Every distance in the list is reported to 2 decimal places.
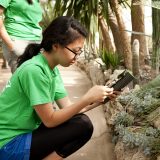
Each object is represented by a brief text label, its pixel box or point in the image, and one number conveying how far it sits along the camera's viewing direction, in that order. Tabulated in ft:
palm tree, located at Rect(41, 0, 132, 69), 14.97
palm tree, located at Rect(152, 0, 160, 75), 11.83
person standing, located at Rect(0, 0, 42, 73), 9.01
